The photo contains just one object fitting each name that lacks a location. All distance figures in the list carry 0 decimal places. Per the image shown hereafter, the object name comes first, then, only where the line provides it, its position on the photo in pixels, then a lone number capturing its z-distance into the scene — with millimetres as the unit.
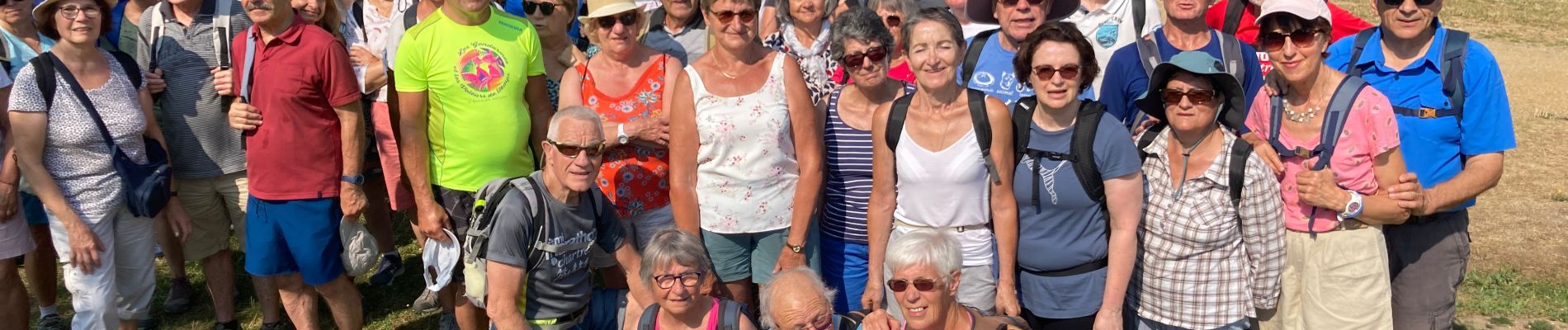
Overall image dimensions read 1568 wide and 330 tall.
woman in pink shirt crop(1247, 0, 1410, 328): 4379
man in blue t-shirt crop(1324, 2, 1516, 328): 4812
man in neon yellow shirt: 5258
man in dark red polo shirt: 5383
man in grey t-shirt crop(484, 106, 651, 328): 4707
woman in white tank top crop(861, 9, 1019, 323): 4473
